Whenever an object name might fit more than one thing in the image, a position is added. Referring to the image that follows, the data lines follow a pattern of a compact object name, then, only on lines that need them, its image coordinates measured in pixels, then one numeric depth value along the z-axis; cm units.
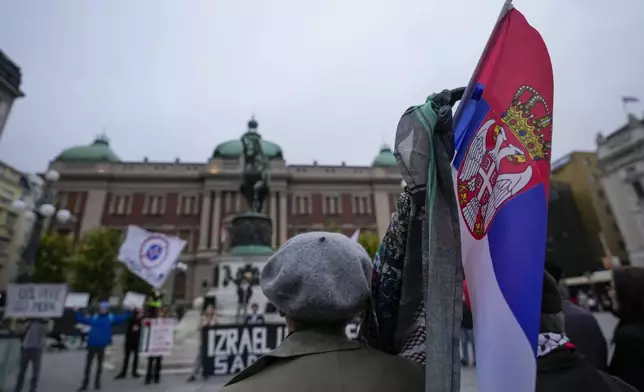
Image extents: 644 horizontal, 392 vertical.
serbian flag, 98
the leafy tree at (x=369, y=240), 3303
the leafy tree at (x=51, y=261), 3108
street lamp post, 730
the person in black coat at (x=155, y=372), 660
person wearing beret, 105
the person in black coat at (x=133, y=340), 732
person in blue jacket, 636
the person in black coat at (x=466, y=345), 674
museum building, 3797
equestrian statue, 1274
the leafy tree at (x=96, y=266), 3119
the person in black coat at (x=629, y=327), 206
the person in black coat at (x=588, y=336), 284
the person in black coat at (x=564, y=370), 134
